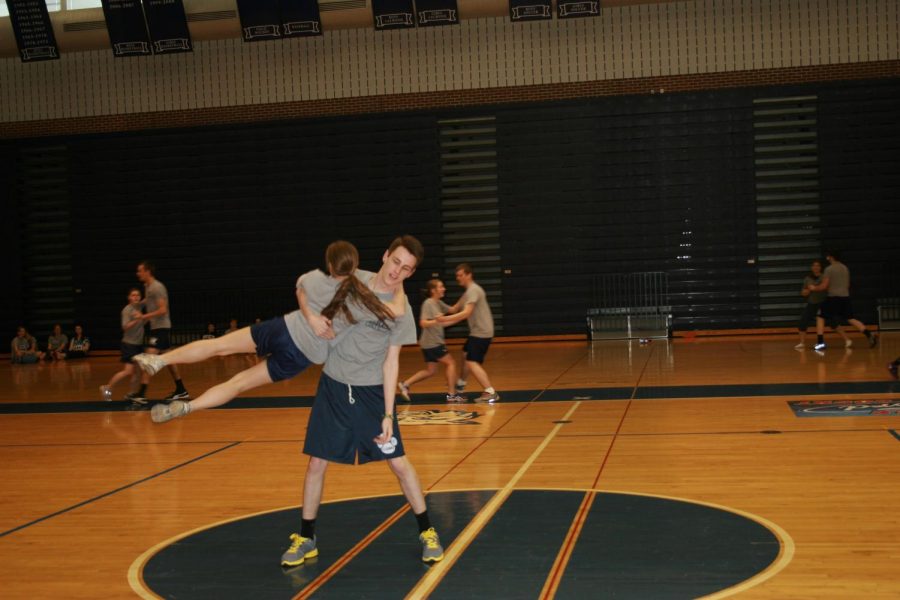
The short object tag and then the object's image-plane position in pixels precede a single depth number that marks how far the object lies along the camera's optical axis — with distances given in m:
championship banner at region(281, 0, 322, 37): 21.30
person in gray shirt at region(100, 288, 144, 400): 12.95
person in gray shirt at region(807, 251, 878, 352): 17.53
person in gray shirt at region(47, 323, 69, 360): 23.98
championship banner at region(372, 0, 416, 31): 20.98
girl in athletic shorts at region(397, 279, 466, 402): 12.32
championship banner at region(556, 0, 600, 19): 20.41
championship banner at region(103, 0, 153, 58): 21.52
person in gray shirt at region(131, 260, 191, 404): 12.94
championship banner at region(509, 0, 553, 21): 20.45
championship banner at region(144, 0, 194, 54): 21.64
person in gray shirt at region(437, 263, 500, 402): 12.27
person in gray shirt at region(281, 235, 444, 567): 5.12
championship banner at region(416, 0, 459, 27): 20.97
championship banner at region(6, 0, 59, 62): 21.59
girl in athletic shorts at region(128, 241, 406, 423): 5.06
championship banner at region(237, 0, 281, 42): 21.38
